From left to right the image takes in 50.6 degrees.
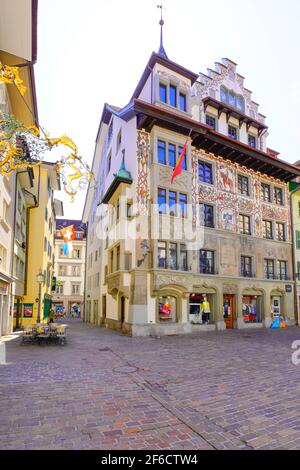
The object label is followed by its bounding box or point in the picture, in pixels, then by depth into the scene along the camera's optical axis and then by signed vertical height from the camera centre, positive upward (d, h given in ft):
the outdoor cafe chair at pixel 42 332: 50.73 -7.88
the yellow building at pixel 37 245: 92.27 +11.60
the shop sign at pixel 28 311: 90.99 -8.05
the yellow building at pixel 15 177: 30.19 +24.45
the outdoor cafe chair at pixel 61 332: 50.88 -7.92
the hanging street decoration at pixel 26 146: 16.20 +7.50
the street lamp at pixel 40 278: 68.54 +0.99
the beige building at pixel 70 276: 189.57 +3.91
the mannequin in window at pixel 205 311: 74.38 -6.66
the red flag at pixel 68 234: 107.24 +16.53
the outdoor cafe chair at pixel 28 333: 50.24 -7.92
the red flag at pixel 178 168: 64.50 +23.17
